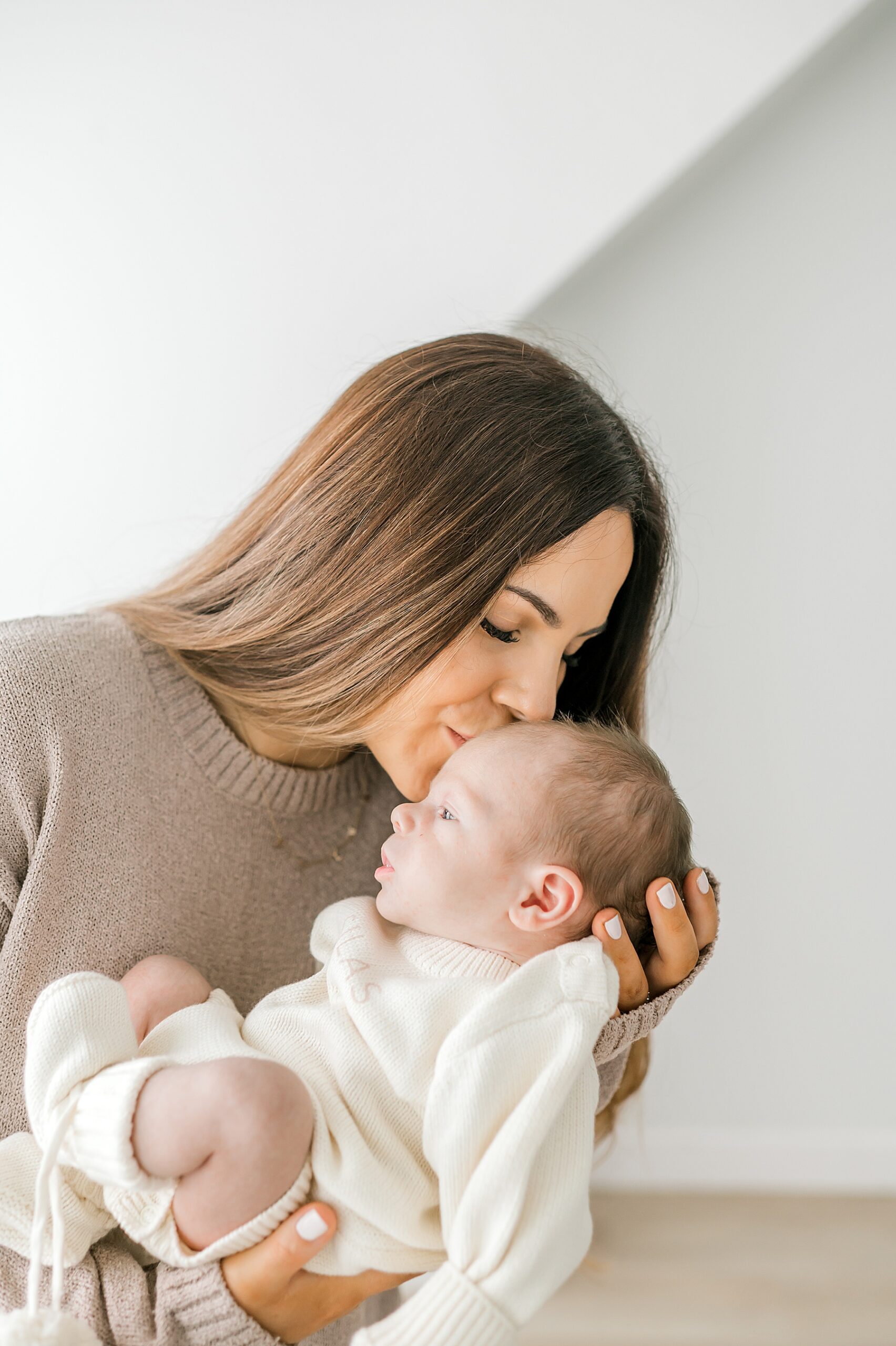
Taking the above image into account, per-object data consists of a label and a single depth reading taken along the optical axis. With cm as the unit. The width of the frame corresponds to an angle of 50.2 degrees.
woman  123
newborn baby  92
